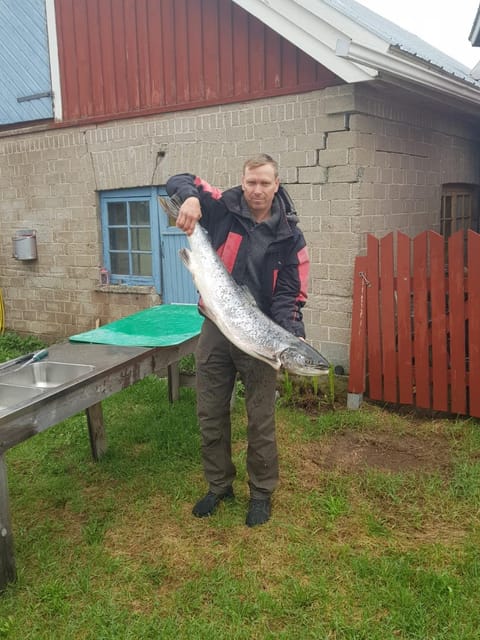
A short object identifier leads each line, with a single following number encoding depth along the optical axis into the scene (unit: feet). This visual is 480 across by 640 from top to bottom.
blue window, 24.98
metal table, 10.54
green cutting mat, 15.61
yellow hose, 31.17
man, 11.85
